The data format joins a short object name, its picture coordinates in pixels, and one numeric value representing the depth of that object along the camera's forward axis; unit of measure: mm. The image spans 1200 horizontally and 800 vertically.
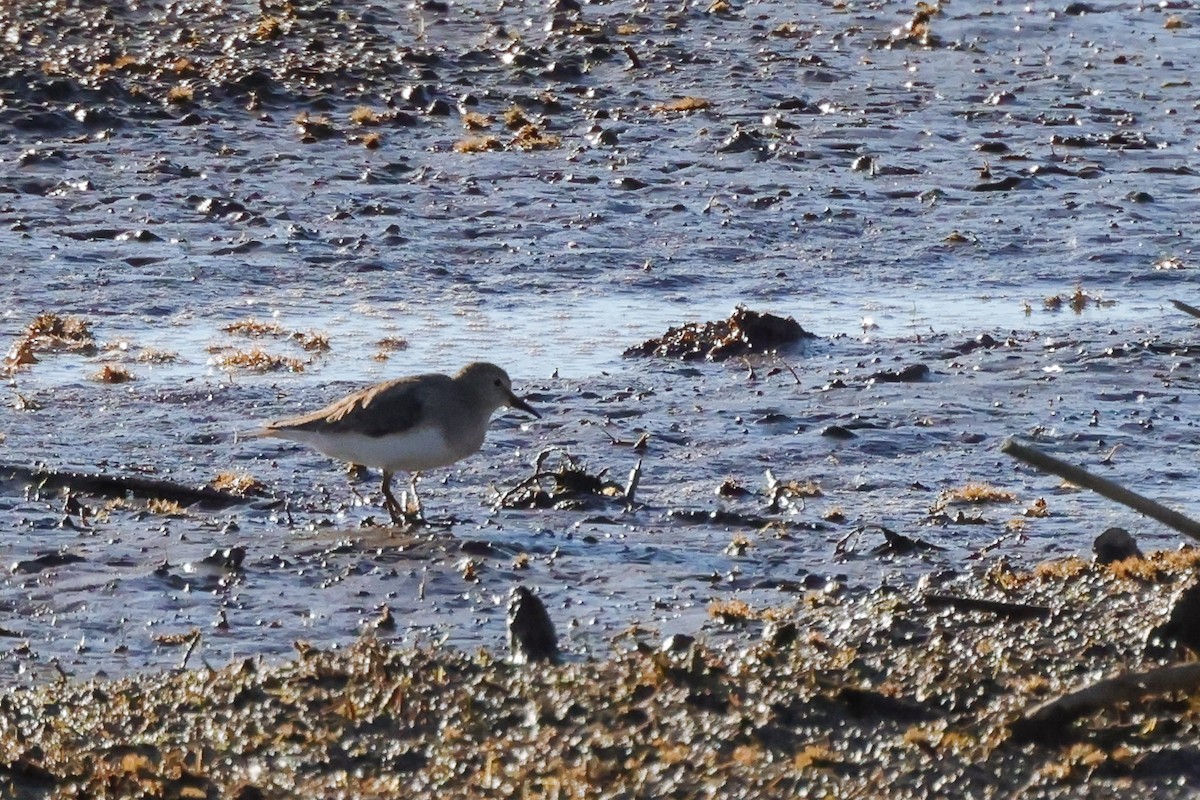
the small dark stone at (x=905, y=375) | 19031
